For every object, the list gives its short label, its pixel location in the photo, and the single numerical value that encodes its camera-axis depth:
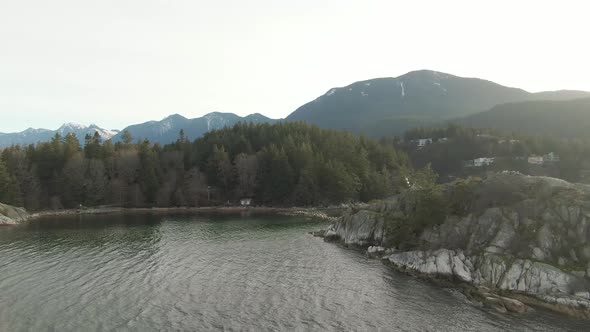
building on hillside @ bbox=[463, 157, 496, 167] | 188.12
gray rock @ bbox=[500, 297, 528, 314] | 40.31
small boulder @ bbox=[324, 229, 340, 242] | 78.57
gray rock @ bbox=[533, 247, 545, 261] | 46.03
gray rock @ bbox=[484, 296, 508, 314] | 40.64
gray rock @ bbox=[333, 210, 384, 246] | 70.31
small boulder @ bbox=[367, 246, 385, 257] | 64.69
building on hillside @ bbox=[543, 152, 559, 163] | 168.75
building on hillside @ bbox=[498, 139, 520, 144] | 187.77
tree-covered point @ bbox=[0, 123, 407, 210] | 142.75
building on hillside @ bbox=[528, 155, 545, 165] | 171.25
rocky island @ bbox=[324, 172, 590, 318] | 43.09
